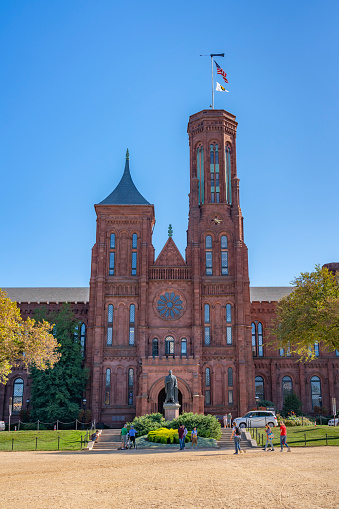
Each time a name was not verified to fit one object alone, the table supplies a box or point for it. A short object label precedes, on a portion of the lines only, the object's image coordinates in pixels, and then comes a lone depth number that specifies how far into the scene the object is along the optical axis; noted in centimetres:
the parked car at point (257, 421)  4231
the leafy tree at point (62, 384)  5012
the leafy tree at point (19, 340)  3388
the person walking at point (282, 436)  2934
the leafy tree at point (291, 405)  5514
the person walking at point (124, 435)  3461
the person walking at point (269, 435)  3043
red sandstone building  5272
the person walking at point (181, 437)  3136
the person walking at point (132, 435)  3366
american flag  5747
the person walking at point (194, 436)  3225
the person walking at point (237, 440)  2955
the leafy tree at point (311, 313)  3681
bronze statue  4062
